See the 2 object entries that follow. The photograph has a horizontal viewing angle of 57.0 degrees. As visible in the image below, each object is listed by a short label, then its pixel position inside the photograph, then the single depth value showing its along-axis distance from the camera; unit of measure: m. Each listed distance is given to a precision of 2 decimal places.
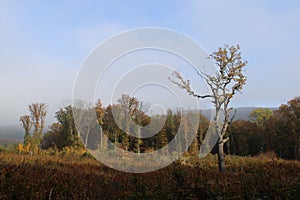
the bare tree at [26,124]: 30.06
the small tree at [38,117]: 30.07
